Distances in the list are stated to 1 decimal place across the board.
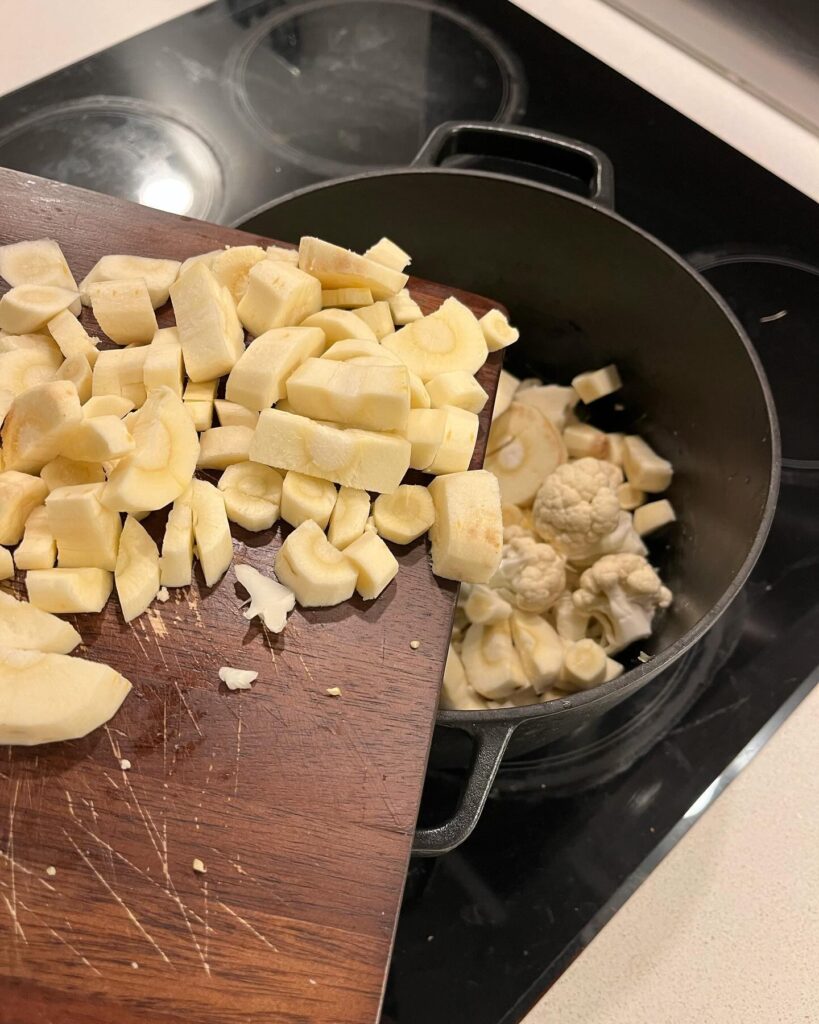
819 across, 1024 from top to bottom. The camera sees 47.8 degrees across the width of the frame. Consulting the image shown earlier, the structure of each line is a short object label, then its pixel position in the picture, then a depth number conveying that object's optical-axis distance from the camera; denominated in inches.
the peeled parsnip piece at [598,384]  20.7
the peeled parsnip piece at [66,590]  12.8
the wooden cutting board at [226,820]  11.3
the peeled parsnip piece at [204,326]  14.3
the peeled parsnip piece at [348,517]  13.8
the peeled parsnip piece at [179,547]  13.2
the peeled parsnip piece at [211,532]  13.3
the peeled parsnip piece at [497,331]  16.1
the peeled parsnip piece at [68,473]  13.5
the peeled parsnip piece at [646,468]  19.8
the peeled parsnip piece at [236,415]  14.4
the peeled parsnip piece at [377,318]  15.5
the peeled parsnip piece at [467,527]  13.8
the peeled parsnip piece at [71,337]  14.7
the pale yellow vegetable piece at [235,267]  15.4
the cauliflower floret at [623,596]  17.5
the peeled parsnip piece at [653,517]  19.6
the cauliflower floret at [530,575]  17.6
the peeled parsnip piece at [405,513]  14.1
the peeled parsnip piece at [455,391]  15.0
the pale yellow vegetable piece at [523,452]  19.8
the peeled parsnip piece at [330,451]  13.6
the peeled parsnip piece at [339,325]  14.9
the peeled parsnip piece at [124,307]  14.8
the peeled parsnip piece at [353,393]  13.6
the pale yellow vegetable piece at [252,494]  13.9
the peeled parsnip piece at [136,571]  13.2
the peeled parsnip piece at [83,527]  12.6
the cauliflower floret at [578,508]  18.1
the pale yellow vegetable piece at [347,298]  15.5
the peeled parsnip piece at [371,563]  13.4
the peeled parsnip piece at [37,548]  13.1
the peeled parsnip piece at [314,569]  13.2
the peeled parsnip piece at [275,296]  14.6
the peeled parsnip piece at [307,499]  13.7
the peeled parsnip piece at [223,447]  14.1
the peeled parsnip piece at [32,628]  12.5
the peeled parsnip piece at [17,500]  13.1
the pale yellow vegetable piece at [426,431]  14.1
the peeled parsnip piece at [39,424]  13.0
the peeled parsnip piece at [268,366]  14.0
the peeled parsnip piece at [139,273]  15.3
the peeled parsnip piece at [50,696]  11.8
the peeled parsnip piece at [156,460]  13.0
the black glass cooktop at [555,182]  15.4
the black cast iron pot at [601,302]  17.1
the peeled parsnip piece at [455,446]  14.5
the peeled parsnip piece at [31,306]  14.6
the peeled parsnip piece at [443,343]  15.3
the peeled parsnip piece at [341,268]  15.1
